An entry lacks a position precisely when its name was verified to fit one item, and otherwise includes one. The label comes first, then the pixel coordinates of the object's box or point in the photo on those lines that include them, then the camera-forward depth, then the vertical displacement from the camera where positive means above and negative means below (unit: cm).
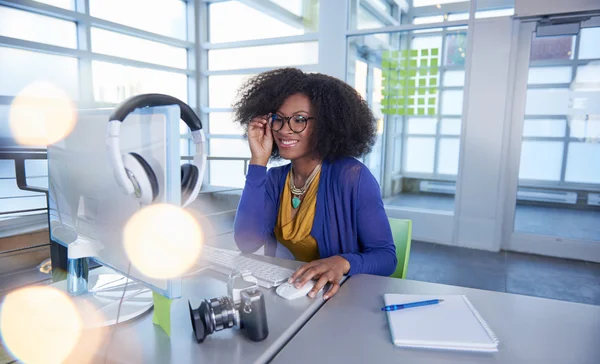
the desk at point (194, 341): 69 -40
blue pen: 88 -39
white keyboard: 104 -39
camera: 73 -35
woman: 142 -17
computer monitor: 61 -10
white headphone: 63 -5
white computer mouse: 95 -39
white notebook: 74 -39
